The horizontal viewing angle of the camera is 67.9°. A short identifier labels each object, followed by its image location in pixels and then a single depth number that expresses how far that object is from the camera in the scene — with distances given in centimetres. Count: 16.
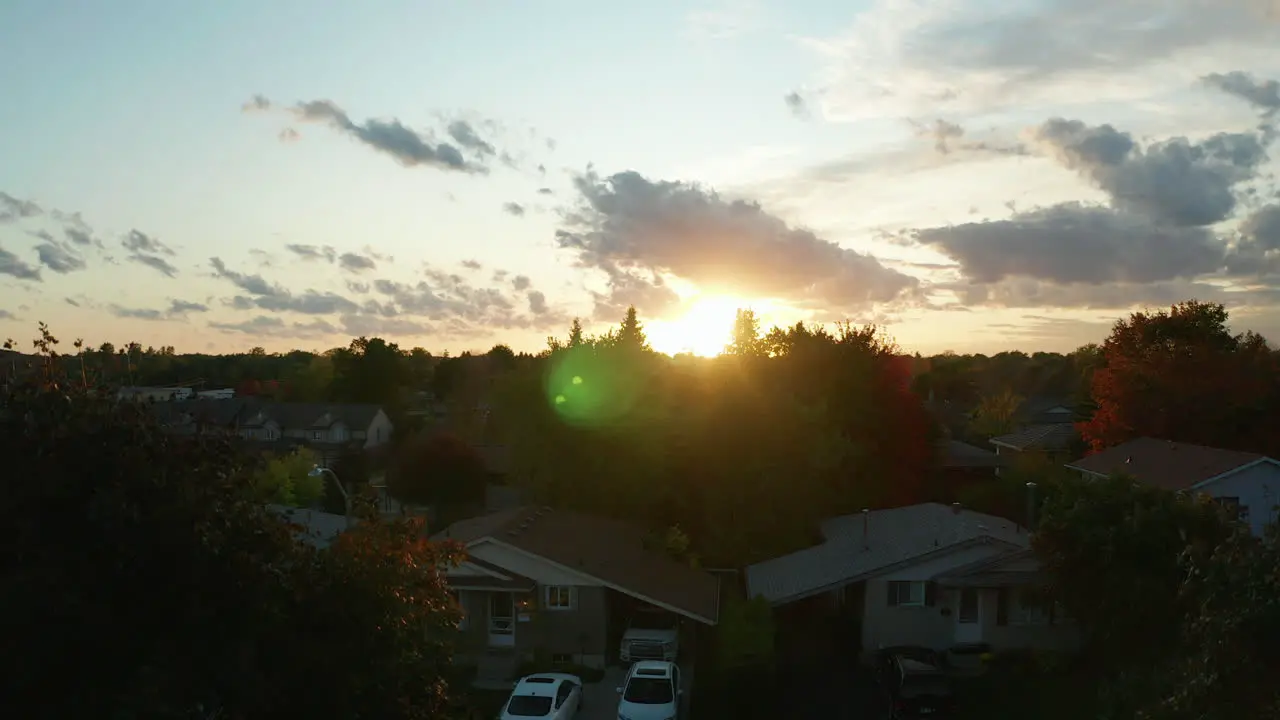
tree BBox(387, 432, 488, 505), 5862
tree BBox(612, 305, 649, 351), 4728
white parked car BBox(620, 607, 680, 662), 2805
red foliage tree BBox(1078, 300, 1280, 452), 5166
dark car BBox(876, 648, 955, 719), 2331
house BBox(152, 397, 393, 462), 8188
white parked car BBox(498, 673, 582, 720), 2242
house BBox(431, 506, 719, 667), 2834
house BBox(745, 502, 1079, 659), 2778
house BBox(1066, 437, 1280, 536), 3909
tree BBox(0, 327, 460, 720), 871
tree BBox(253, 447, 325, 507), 5272
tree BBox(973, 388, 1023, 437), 8075
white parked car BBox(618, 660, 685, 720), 2288
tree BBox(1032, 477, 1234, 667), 2302
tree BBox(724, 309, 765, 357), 5319
